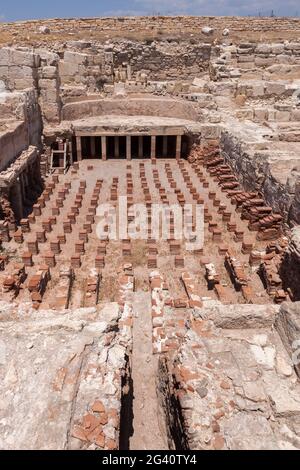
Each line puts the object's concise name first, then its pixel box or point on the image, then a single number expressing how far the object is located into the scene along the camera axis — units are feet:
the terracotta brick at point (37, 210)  47.54
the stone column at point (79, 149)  68.39
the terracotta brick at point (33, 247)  38.52
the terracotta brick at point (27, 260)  36.29
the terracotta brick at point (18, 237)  40.60
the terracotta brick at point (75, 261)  36.58
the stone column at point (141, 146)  70.27
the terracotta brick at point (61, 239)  40.72
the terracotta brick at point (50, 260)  36.45
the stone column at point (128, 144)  68.80
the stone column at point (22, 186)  48.00
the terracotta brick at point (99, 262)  36.27
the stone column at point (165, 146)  71.16
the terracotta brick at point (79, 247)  38.88
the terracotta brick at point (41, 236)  40.98
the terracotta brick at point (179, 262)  36.50
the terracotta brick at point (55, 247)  38.93
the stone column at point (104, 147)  68.49
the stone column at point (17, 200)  44.69
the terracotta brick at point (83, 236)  41.19
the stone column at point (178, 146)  69.62
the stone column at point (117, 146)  70.28
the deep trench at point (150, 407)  19.02
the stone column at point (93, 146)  70.64
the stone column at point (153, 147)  69.21
